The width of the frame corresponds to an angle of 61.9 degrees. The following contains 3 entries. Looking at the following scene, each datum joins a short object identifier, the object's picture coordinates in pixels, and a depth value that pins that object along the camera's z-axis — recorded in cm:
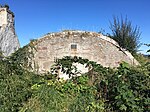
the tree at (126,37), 635
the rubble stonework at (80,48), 582
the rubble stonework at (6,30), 598
